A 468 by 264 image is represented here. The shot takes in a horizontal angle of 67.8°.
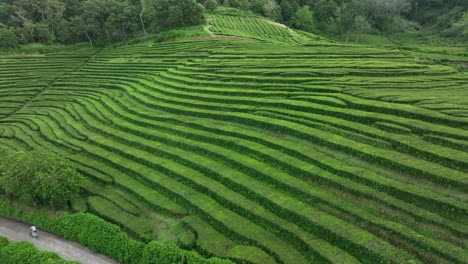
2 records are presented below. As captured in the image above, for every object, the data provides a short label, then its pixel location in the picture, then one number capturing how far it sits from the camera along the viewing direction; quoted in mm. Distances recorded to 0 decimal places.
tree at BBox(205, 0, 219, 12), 74762
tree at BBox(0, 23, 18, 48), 60719
